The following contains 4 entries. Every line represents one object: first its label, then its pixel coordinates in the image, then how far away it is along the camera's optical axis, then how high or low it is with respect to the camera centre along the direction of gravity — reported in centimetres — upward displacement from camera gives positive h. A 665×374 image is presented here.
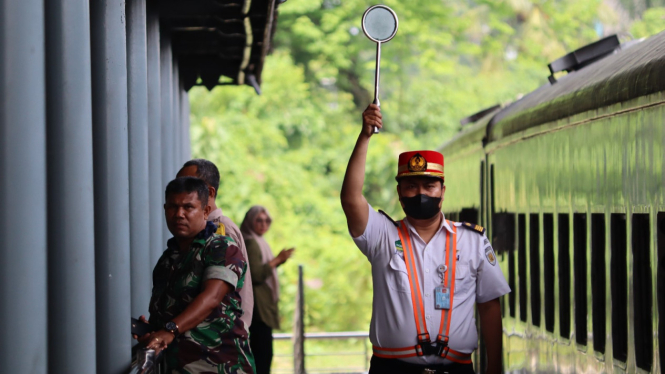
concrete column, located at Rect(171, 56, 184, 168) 1844 +70
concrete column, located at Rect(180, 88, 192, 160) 2103 +77
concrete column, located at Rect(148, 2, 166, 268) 1384 +45
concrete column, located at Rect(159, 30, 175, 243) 1600 +71
